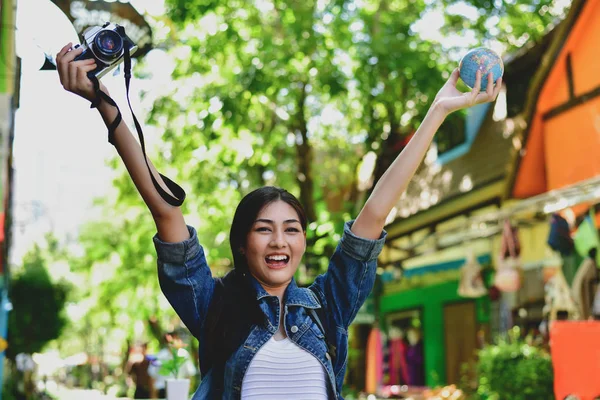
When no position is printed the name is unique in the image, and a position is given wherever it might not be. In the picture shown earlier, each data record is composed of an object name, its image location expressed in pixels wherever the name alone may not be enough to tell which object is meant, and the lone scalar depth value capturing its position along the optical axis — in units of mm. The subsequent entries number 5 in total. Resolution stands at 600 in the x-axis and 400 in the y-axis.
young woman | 2227
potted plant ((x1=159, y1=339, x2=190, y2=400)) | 4723
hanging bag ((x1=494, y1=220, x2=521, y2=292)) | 11648
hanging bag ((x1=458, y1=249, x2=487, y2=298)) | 13305
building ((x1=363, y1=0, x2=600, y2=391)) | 11906
